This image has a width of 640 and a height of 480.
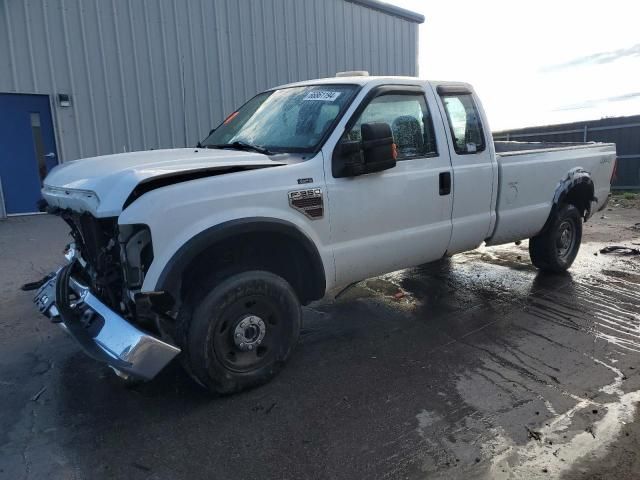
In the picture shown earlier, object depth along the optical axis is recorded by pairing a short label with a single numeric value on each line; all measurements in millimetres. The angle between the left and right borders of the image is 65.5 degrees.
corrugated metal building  8594
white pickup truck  2902
